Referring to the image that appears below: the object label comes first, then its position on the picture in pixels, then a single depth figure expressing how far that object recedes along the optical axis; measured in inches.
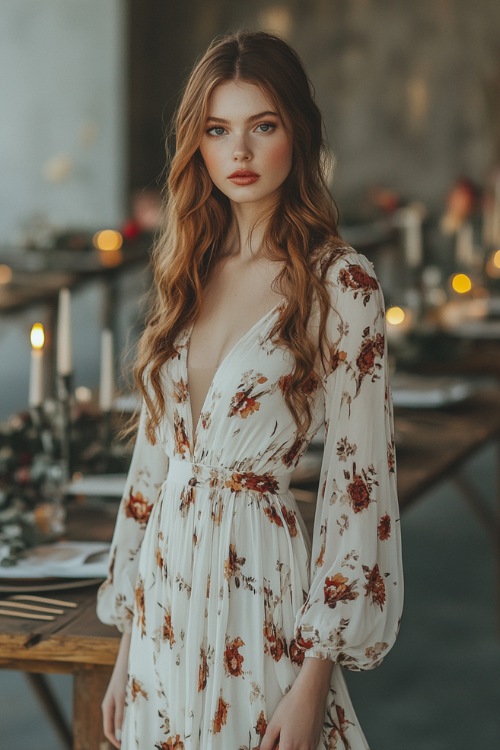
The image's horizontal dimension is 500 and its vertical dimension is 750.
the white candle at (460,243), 374.0
